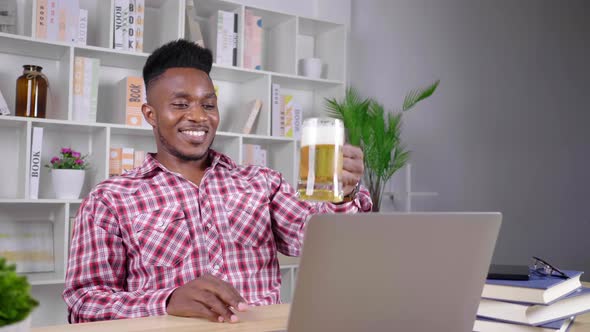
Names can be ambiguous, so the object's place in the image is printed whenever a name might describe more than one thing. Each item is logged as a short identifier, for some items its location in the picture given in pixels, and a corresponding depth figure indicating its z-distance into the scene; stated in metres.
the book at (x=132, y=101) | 2.92
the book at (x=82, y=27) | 2.87
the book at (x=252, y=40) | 3.33
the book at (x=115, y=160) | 2.91
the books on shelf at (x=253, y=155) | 3.32
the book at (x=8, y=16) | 2.73
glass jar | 2.72
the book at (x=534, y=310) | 0.90
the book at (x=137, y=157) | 2.97
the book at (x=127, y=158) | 2.93
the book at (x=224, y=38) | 3.21
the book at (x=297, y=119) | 3.46
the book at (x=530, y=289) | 0.91
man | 1.36
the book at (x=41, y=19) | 2.75
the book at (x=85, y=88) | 2.81
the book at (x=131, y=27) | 2.95
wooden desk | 0.82
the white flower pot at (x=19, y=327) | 0.51
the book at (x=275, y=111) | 3.38
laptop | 0.59
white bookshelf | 2.78
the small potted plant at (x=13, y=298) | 0.47
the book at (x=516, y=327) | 0.91
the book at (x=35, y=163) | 2.70
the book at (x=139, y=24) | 2.98
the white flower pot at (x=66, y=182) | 2.76
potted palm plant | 3.44
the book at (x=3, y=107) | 2.67
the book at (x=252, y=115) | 3.31
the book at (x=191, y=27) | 3.11
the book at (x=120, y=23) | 2.93
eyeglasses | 1.12
